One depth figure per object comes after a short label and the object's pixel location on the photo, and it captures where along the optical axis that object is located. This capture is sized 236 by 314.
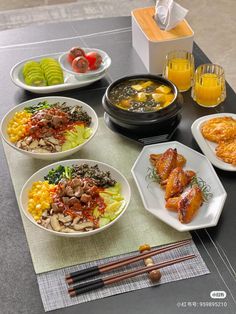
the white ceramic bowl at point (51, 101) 1.93
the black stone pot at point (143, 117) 2.00
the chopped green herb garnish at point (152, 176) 1.84
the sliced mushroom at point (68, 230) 1.61
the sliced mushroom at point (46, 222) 1.63
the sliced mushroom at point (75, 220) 1.62
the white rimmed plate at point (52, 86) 2.33
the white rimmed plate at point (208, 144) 1.88
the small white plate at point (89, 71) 2.39
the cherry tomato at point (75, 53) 2.45
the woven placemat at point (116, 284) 1.47
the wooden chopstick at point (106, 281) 1.49
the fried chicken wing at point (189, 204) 1.65
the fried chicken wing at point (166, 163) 1.83
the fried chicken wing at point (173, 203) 1.70
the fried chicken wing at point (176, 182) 1.76
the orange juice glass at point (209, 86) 2.20
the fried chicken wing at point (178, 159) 1.88
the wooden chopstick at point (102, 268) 1.52
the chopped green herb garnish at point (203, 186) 1.75
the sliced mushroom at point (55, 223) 1.61
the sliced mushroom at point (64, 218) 1.63
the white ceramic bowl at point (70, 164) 1.59
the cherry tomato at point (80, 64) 2.38
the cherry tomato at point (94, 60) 2.44
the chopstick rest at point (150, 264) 1.50
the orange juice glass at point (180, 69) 2.30
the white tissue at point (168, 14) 2.39
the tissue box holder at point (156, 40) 2.37
